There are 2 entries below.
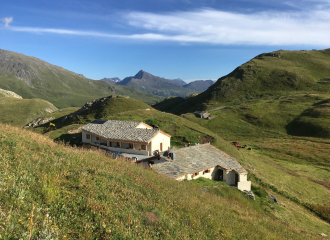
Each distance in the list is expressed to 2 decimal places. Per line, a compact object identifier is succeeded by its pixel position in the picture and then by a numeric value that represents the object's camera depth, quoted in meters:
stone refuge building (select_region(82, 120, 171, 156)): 38.58
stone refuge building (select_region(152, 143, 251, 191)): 25.56
